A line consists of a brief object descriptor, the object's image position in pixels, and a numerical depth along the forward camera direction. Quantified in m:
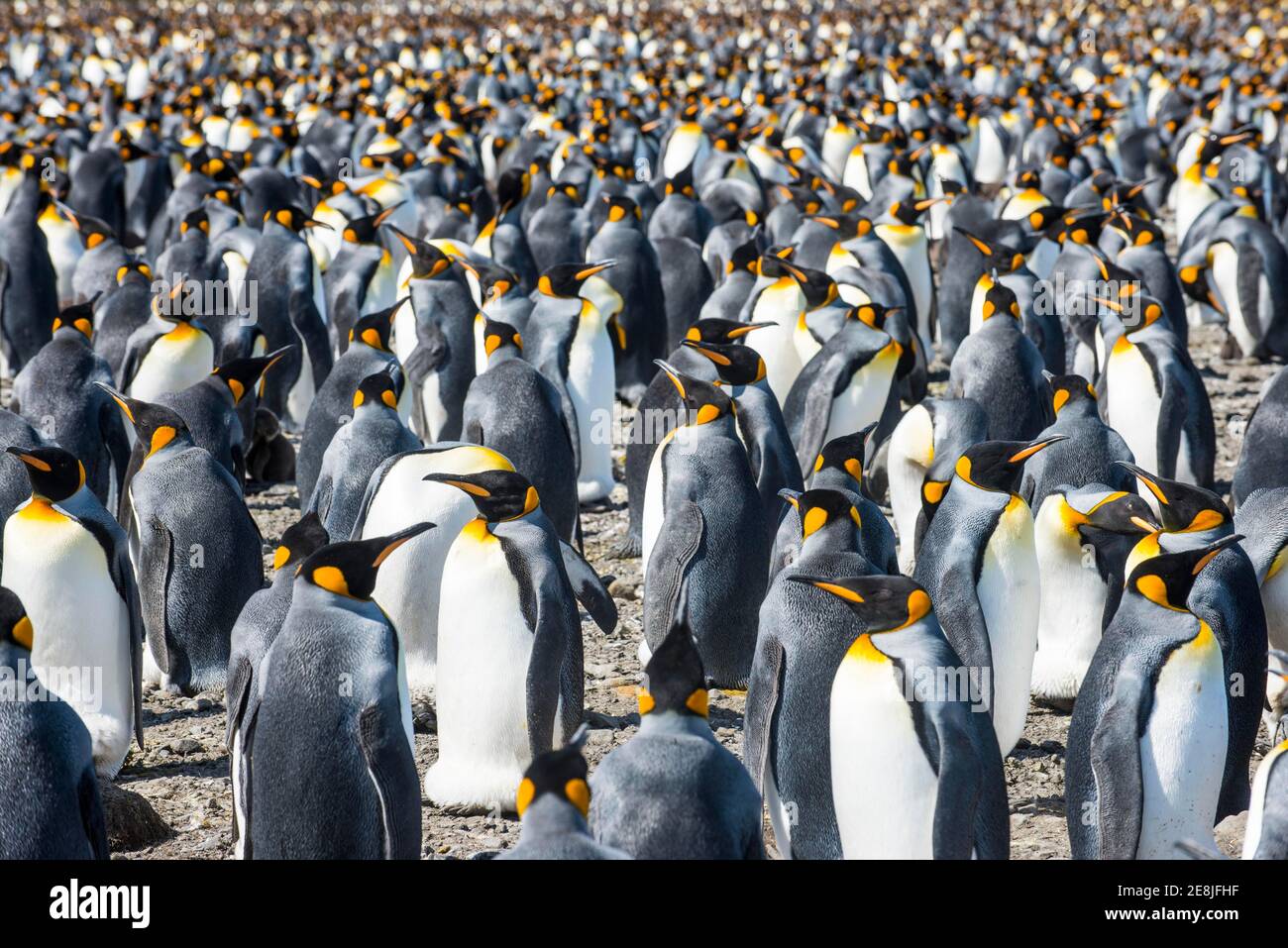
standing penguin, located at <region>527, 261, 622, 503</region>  6.60
